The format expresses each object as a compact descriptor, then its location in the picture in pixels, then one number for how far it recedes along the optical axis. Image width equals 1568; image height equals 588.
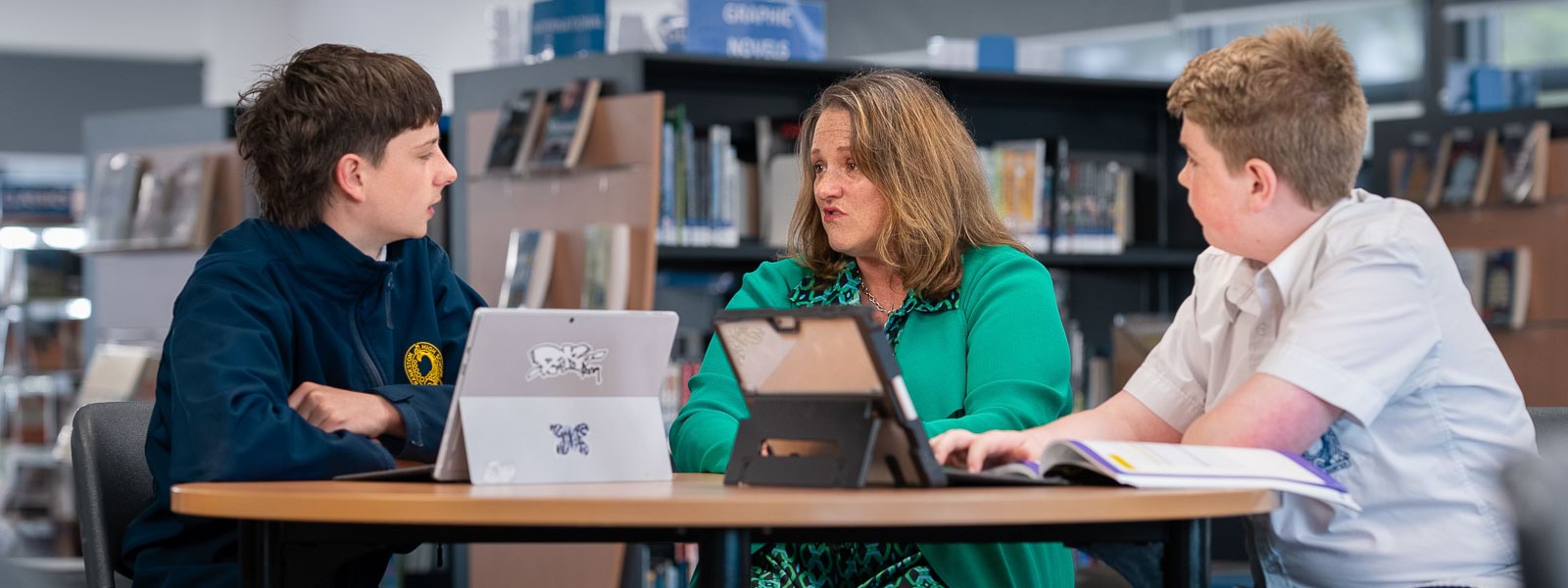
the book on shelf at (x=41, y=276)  8.16
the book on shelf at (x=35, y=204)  8.65
